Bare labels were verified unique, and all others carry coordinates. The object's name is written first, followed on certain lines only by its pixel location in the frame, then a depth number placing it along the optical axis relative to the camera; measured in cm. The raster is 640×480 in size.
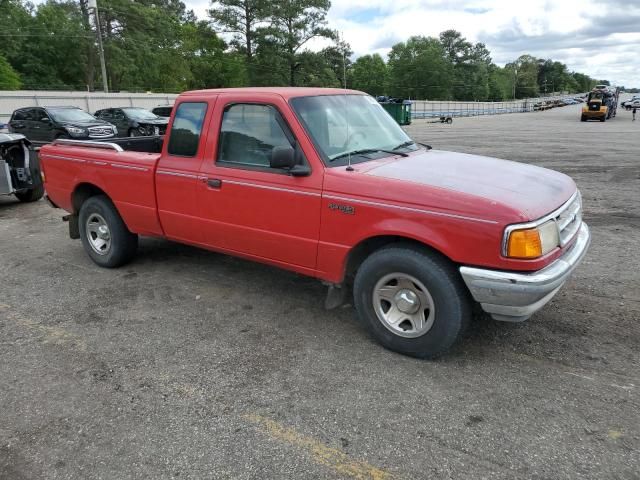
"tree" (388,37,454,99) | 10994
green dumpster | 3562
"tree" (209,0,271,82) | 5697
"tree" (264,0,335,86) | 5700
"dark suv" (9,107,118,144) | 1786
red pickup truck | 323
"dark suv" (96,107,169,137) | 2147
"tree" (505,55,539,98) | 17112
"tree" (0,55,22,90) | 4431
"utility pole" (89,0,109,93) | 3452
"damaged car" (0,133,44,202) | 895
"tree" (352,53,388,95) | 10801
